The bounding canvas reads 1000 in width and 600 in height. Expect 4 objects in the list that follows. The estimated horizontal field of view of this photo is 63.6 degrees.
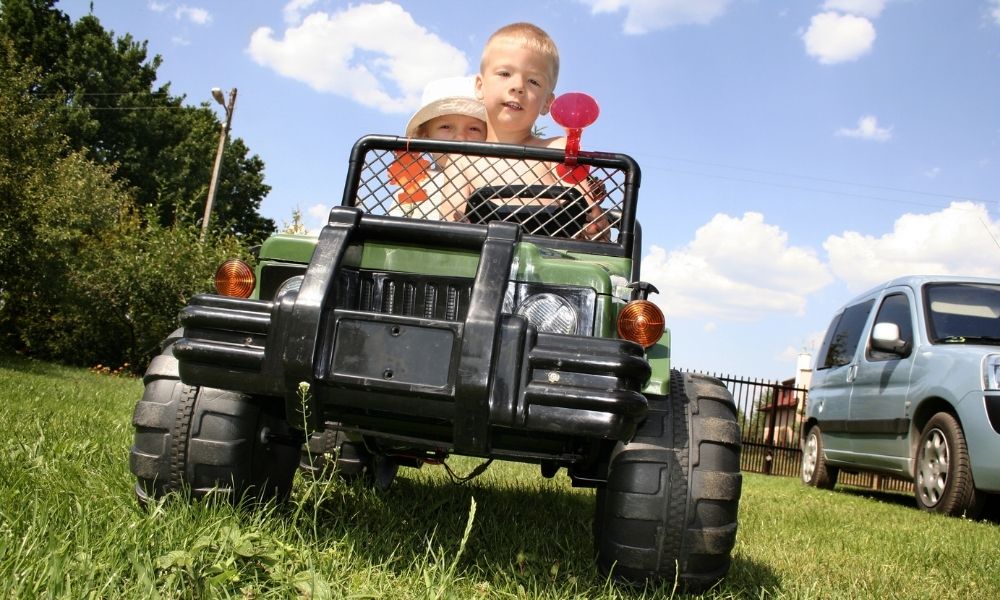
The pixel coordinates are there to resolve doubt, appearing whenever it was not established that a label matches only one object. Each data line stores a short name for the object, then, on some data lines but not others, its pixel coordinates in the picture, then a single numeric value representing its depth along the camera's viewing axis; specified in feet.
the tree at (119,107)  109.29
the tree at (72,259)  44.96
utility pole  76.59
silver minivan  19.85
